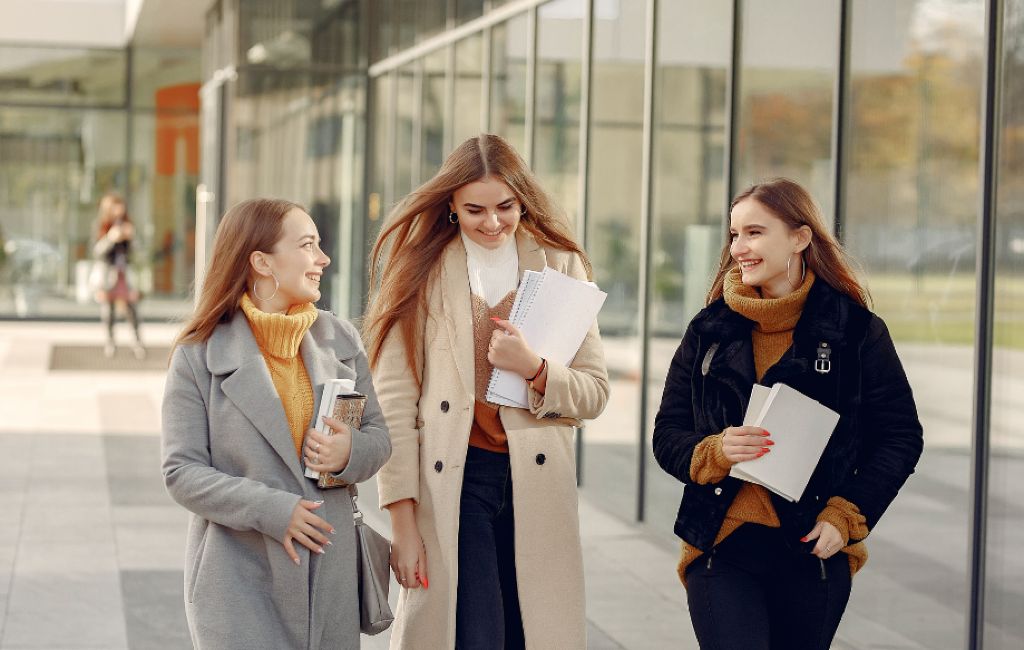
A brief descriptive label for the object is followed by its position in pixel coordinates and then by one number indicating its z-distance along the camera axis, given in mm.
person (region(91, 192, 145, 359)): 20469
